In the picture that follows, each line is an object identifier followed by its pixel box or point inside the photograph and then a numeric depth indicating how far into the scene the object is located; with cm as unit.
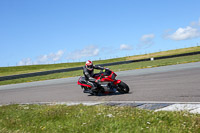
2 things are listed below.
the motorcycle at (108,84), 1091
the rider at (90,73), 1137
